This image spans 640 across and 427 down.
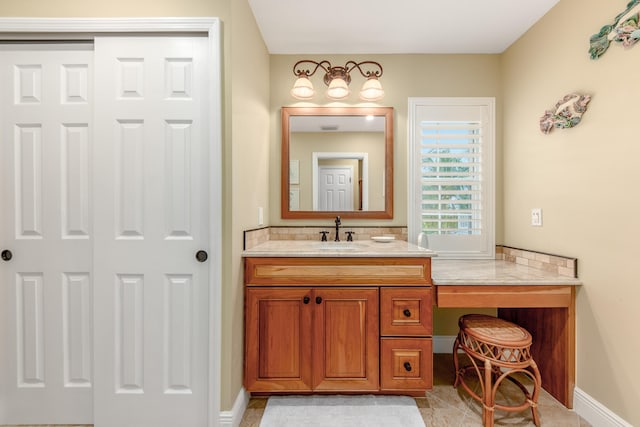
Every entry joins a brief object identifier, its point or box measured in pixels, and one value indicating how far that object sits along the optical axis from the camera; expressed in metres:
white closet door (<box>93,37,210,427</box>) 1.57
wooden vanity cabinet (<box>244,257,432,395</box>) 1.77
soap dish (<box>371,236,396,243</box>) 2.36
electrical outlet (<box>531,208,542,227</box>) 2.04
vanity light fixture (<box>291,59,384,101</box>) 2.29
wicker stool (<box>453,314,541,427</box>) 1.60
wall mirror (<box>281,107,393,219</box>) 2.45
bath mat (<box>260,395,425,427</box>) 1.66
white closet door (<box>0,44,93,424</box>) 1.61
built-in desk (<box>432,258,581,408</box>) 1.75
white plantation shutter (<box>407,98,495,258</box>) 2.46
